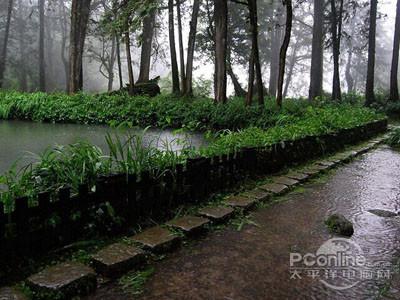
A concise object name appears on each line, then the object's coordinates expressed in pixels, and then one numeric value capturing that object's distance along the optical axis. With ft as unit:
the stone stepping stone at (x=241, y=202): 11.61
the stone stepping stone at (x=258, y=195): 12.54
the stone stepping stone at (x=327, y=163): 18.47
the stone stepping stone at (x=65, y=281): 6.51
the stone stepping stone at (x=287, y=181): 14.63
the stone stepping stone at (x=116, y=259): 7.41
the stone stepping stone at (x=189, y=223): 9.51
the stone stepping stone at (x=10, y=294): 6.31
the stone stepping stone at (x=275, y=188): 13.47
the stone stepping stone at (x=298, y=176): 15.52
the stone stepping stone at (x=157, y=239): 8.46
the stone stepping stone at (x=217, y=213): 10.46
